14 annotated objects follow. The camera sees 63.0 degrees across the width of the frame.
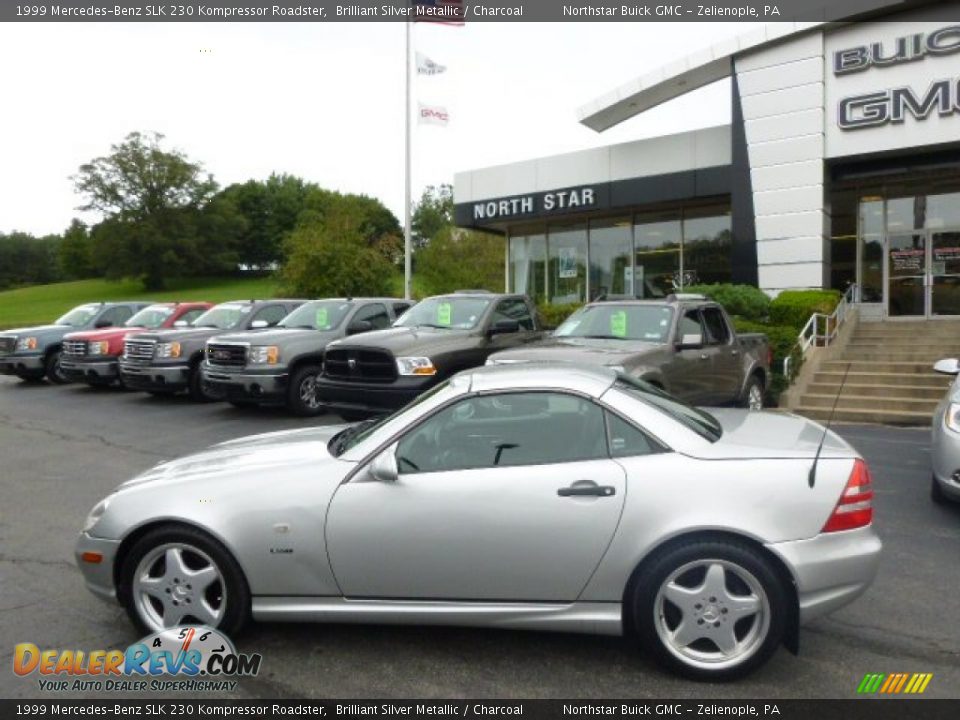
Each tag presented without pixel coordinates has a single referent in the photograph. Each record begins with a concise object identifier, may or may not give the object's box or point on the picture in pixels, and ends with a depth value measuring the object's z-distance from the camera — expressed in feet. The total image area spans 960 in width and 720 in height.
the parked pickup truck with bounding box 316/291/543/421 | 31.37
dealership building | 52.54
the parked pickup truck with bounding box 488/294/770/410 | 27.20
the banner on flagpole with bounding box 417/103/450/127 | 73.46
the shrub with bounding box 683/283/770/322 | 52.34
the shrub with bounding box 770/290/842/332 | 50.34
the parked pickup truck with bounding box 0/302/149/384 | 54.75
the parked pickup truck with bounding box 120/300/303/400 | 42.91
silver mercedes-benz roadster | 11.57
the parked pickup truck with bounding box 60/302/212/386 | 48.55
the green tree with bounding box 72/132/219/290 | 243.60
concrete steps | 39.14
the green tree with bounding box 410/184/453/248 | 254.27
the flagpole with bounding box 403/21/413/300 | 73.56
